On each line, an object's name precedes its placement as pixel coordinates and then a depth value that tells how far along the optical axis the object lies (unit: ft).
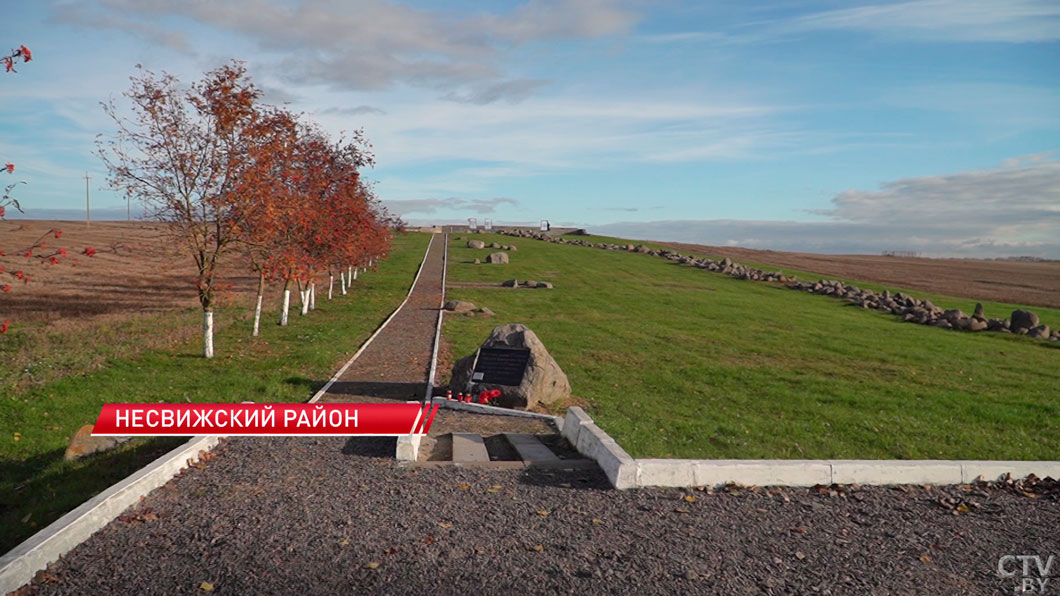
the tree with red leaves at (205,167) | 62.59
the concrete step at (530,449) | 33.58
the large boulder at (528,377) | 46.85
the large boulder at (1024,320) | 106.32
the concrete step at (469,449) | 33.24
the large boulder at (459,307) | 104.19
